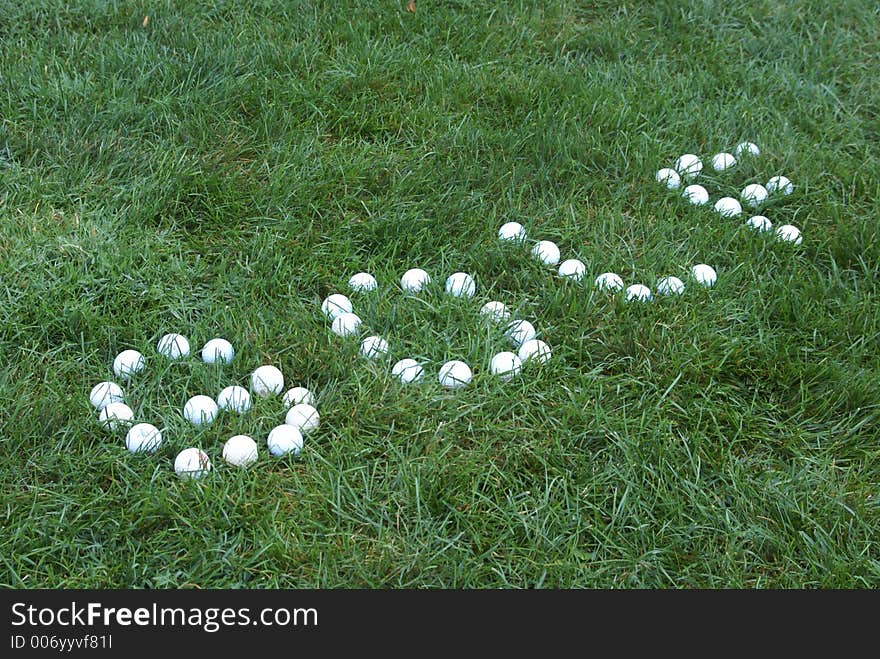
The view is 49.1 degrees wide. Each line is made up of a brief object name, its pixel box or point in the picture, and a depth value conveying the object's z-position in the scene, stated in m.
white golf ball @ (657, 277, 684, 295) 3.25
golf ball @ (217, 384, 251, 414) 2.76
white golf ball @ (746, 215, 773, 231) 3.58
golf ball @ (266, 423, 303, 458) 2.66
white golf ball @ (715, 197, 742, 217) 3.66
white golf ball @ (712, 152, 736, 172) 3.90
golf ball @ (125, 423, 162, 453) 2.62
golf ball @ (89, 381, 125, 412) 2.76
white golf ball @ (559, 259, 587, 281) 3.31
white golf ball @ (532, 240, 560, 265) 3.39
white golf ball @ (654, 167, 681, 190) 3.80
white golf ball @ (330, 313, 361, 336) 3.05
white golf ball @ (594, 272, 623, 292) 3.25
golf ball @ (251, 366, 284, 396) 2.84
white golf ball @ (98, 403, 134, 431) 2.68
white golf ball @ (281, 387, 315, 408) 2.81
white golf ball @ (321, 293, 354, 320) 3.12
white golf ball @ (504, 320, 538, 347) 3.08
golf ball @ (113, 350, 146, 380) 2.87
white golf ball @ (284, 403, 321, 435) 2.73
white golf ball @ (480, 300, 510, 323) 3.14
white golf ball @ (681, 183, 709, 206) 3.72
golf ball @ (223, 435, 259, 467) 2.62
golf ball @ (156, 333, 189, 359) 2.93
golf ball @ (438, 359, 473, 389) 2.89
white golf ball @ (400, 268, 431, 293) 3.24
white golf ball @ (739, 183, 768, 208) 3.73
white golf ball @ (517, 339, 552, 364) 2.97
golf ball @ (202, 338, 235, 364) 2.92
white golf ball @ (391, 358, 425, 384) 2.90
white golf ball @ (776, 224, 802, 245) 3.53
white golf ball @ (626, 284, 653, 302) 3.21
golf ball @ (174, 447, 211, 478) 2.56
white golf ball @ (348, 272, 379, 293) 3.24
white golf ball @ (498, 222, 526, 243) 3.47
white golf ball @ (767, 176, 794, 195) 3.78
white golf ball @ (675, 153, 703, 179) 3.86
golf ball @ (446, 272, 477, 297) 3.24
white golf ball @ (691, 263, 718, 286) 3.32
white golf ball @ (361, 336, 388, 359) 2.98
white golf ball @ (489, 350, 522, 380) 2.93
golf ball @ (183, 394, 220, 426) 2.72
